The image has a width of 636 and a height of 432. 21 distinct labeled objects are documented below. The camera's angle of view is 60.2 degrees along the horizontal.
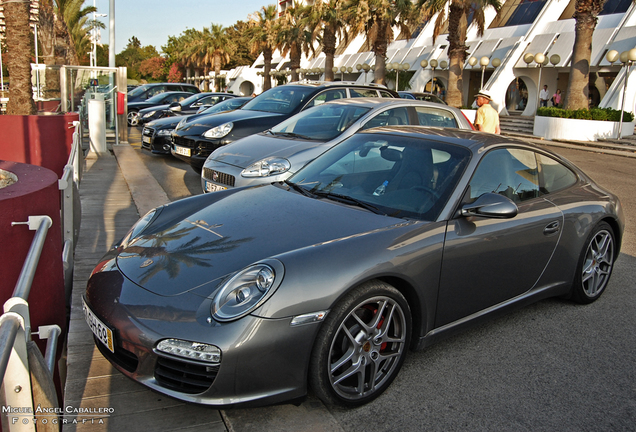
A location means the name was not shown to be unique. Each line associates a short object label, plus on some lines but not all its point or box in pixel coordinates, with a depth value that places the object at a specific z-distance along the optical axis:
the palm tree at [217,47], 66.62
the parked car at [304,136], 6.65
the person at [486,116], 9.45
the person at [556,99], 29.12
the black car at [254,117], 9.20
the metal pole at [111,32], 17.61
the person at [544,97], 29.05
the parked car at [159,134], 11.70
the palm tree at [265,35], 47.84
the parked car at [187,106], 18.11
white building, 27.30
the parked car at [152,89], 25.11
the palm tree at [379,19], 29.36
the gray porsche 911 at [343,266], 2.67
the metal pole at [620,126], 20.72
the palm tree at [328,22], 34.19
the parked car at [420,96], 13.22
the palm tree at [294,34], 39.44
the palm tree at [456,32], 25.42
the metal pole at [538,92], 29.53
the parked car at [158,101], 22.05
